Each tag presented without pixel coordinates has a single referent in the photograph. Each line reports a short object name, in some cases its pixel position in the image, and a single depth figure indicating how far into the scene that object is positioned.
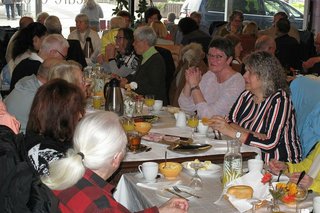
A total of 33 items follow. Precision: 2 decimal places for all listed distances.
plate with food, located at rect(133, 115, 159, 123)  3.93
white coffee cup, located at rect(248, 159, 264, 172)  2.79
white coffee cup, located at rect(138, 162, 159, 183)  2.76
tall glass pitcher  2.70
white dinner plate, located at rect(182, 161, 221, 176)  2.86
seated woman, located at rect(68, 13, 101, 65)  8.10
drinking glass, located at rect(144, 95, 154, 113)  4.46
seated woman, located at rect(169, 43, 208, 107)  5.23
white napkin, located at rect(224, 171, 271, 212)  2.49
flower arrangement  2.45
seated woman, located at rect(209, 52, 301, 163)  3.46
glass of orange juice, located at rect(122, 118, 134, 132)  3.55
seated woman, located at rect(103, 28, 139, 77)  6.17
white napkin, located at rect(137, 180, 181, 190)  2.70
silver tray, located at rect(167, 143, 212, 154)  3.25
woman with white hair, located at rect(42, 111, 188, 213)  1.98
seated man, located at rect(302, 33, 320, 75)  7.04
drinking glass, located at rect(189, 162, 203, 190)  2.70
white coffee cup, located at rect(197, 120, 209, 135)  3.66
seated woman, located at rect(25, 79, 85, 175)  2.55
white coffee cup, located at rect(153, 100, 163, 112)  4.39
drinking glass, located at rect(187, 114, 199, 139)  3.66
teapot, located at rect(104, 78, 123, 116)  4.23
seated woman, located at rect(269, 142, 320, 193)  2.86
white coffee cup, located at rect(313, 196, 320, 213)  2.29
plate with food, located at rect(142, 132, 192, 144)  3.46
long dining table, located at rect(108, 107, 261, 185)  3.11
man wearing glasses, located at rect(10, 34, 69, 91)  5.02
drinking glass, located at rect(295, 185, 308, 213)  2.51
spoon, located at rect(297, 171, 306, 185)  2.78
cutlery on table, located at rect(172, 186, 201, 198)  2.58
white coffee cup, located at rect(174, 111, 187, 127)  3.88
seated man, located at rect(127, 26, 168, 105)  5.46
